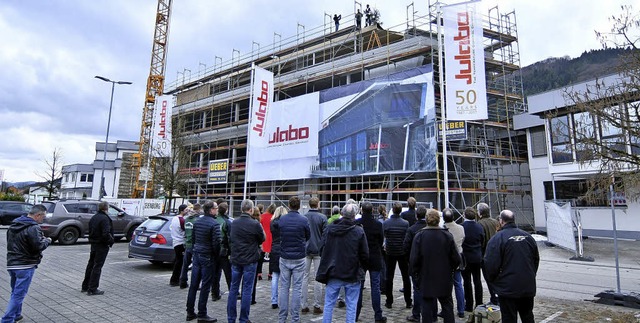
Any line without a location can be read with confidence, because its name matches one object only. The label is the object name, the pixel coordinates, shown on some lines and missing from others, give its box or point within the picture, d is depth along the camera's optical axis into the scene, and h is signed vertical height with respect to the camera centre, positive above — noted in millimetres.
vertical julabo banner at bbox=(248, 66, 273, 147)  20391 +5212
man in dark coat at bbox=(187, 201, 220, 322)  5406 -769
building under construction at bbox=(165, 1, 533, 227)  18453 +4620
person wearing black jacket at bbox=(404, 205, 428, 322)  5418 -1117
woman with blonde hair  6218 -956
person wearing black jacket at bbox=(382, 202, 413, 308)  6059 -717
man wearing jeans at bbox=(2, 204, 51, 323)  4934 -712
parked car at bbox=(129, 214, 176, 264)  9023 -983
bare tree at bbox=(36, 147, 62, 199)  36094 +2398
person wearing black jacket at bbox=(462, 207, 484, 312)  5848 -715
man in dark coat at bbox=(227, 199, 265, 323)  5090 -729
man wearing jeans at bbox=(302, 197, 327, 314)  5988 -629
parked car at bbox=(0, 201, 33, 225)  20812 -521
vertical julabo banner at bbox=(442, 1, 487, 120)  14828 +5736
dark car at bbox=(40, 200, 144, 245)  13500 -709
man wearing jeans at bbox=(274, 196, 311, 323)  5199 -676
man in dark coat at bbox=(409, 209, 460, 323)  4492 -698
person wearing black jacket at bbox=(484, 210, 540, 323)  4082 -676
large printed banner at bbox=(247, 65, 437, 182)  17344 +3848
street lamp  22378 +7227
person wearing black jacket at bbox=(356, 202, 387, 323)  5383 -639
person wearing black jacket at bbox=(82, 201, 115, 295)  6777 -818
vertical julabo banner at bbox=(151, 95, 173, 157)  24953 +5165
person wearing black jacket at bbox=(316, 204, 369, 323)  4535 -670
